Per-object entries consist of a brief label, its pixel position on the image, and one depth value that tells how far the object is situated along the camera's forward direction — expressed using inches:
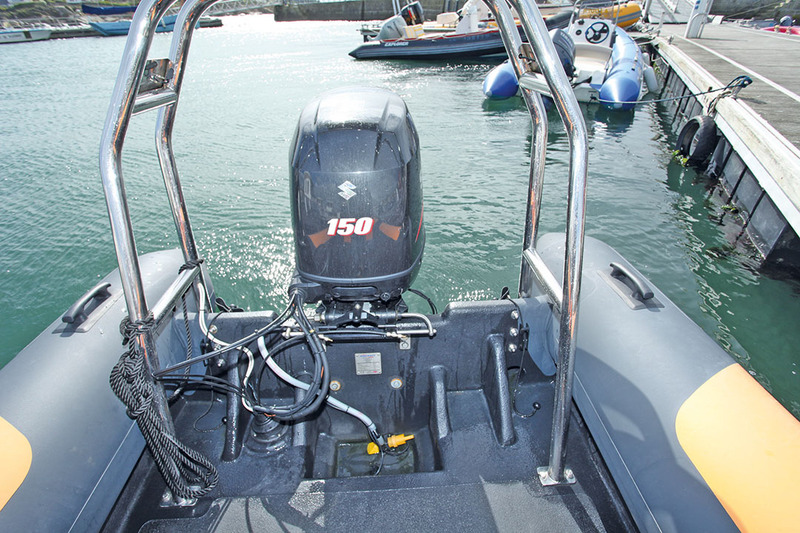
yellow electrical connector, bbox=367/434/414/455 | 72.9
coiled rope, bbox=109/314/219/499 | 50.4
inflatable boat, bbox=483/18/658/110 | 350.6
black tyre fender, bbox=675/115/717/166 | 240.5
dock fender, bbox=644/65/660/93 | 433.7
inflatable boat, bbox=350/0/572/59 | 589.6
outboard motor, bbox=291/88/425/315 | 66.1
